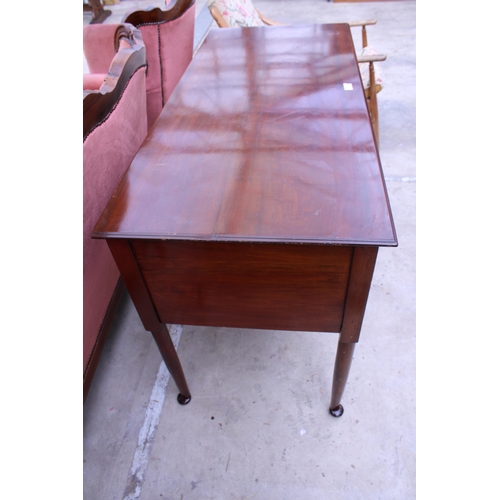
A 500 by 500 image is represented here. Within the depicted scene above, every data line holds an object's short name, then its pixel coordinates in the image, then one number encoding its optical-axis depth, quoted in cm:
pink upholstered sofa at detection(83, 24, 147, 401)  96
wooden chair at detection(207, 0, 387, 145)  201
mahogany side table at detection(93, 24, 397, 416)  78
